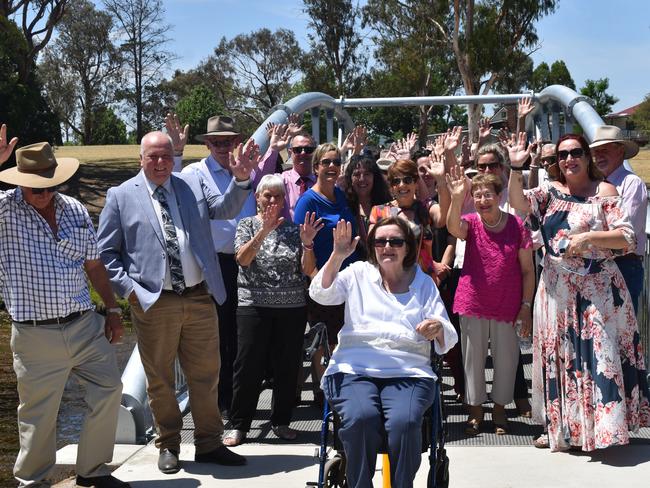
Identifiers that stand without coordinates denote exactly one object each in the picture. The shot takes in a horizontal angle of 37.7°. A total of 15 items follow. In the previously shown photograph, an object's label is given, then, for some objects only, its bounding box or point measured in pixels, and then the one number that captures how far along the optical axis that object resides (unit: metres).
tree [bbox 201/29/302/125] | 56.25
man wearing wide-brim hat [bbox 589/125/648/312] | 5.73
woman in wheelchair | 4.29
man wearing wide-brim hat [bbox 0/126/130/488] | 4.84
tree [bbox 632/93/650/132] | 65.25
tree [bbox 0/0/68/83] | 28.15
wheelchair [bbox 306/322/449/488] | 4.43
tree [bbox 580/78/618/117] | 91.56
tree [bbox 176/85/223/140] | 62.56
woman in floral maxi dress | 5.40
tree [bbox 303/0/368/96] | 50.22
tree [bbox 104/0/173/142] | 52.12
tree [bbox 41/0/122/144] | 54.22
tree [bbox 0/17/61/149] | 24.30
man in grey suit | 5.23
